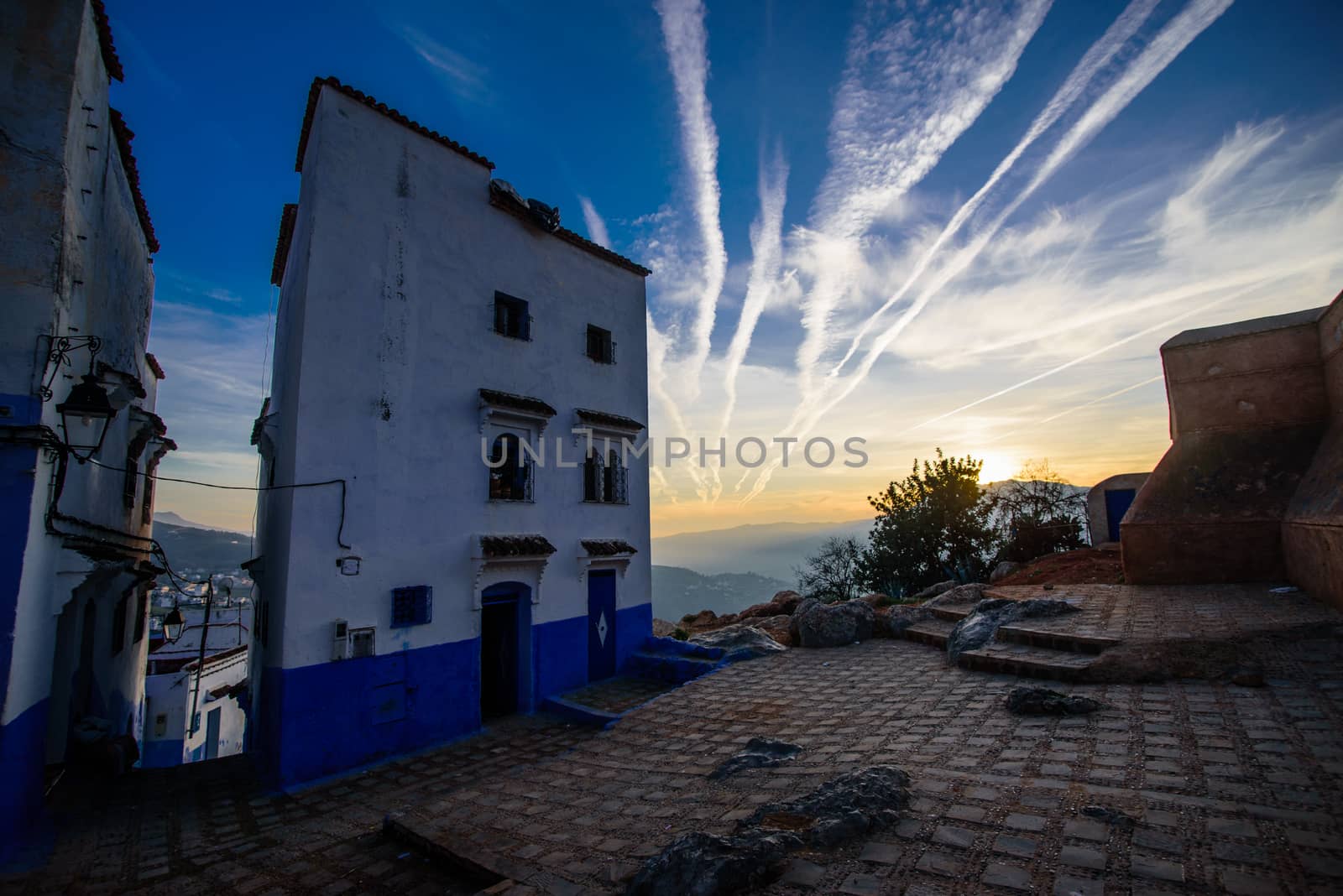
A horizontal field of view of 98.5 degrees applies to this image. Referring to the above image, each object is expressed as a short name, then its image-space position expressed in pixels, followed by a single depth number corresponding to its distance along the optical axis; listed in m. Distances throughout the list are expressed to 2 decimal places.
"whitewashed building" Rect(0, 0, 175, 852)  6.64
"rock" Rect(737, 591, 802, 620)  20.89
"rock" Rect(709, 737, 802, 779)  6.92
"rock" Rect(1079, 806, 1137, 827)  4.36
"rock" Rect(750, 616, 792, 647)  15.72
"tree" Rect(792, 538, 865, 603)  25.51
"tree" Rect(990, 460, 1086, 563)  22.81
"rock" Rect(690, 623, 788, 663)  13.59
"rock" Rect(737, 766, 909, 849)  4.63
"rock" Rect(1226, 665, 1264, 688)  7.07
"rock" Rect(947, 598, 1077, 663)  10.66
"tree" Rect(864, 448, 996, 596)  23.25
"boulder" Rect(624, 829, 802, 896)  4.10
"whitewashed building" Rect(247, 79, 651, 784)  9.31
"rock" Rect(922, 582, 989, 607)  15.45
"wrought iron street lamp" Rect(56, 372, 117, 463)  7.02
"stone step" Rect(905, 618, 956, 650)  12.47
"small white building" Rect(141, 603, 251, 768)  20.39
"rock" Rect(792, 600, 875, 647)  14.08
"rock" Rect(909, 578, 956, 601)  19.81
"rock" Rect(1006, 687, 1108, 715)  6.98
